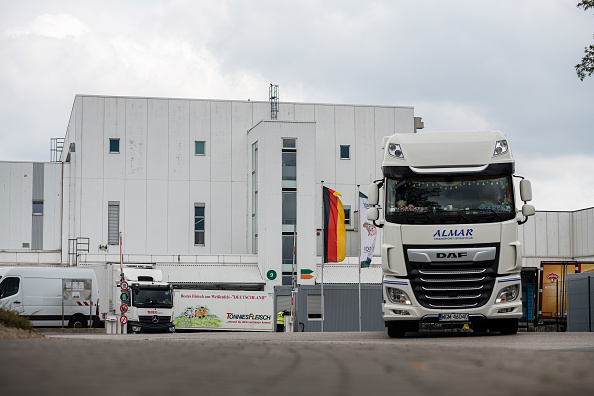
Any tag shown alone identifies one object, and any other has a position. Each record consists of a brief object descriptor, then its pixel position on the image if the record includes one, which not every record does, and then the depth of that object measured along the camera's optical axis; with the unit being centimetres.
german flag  3900
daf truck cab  1667
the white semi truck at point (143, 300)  3869
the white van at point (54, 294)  3475
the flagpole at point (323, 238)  3869
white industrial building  5128
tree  1817
